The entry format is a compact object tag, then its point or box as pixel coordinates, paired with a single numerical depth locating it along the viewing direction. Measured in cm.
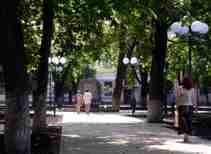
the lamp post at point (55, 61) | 3079
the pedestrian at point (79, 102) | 3483
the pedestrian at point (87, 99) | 3281
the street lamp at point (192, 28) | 1630
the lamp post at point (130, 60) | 3512
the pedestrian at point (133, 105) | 3417
